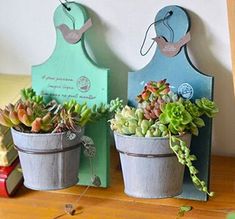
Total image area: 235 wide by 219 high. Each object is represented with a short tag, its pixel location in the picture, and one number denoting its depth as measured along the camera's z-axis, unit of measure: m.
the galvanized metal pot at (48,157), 0.80
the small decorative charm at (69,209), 0.82
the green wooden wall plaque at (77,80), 0.90
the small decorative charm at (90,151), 0.87
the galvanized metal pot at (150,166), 0.76
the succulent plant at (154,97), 0.78
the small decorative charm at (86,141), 0.86
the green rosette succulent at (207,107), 0.80
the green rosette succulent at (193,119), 0.78
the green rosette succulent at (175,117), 0.75
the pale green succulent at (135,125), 0.77
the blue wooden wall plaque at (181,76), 0.85
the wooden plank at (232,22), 0.83
